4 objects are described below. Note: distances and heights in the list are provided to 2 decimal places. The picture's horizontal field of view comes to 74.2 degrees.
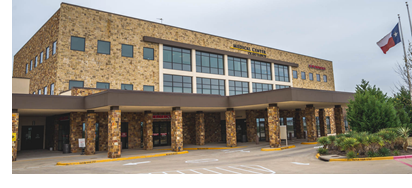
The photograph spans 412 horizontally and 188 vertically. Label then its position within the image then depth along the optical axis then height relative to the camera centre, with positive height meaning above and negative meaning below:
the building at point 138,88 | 20.72 +3.23
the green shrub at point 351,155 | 14.21 -2.08
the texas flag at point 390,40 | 17.11 +4.77
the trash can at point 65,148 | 22.78 -2.18
